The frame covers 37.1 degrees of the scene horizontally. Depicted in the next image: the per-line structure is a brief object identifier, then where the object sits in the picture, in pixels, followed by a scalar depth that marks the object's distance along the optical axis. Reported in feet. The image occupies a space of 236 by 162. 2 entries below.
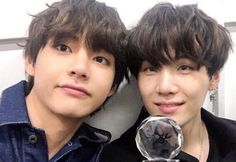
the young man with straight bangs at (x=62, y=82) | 2.33
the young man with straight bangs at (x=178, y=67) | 2.46
